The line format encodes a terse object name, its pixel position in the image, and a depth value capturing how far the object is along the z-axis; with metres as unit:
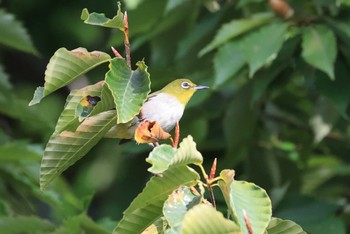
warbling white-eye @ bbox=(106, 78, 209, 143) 4.16
